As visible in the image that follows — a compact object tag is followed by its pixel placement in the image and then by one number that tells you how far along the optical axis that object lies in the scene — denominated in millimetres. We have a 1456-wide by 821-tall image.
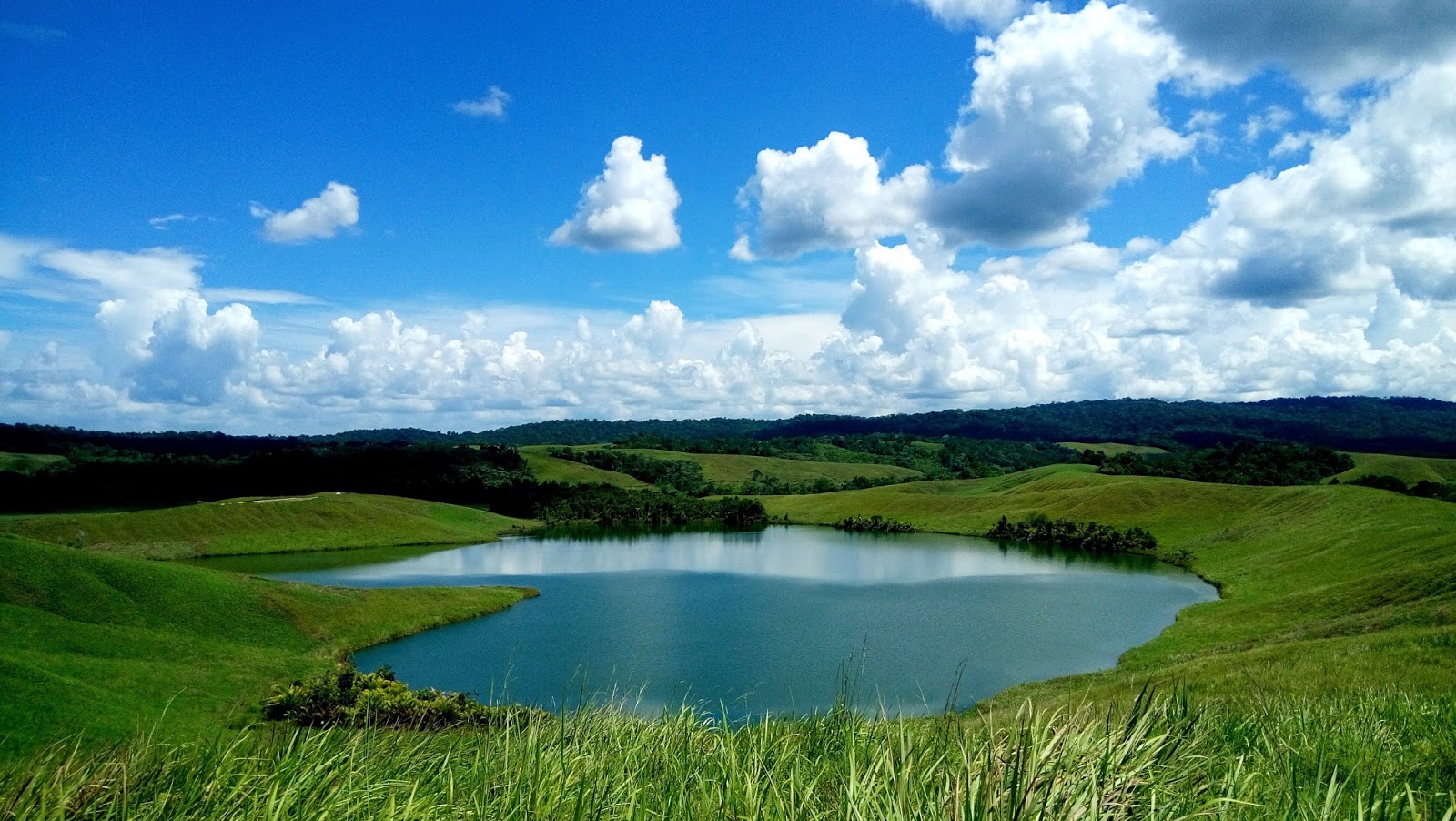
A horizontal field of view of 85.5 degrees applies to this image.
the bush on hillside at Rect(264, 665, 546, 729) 24016
